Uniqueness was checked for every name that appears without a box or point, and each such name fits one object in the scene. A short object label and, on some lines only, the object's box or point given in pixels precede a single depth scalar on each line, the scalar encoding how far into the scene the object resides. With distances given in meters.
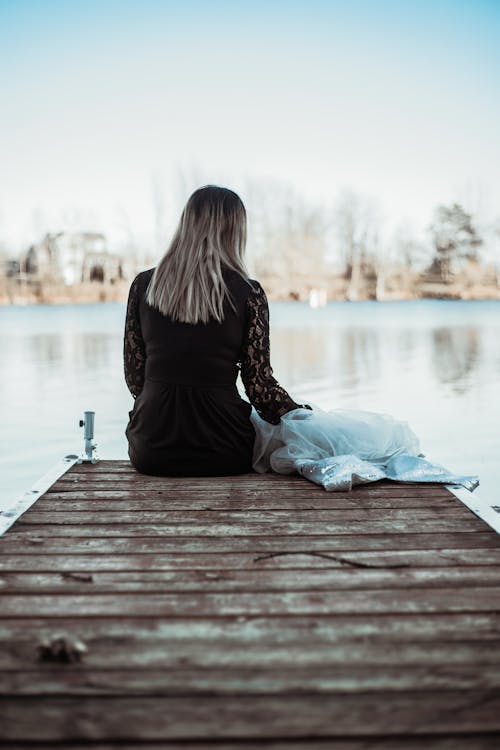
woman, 2.99
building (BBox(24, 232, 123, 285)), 43.03
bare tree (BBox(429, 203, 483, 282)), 51.41
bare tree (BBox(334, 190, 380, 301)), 48.44
